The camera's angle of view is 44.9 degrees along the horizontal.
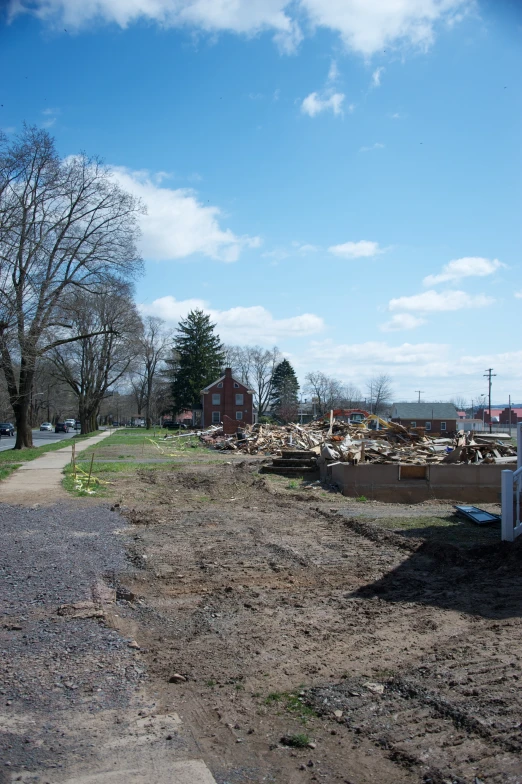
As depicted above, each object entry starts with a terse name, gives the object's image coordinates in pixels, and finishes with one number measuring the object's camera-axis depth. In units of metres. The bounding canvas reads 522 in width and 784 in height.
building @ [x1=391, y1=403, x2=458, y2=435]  86.81
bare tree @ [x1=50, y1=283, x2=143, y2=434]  36.00
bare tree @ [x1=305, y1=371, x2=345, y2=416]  106.81
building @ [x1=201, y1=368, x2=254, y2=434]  74.81
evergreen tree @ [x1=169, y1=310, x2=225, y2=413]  81.50
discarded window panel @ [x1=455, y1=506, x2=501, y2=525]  12.94
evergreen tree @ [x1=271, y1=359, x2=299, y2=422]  100.38
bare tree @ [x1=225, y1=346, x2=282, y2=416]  110.56
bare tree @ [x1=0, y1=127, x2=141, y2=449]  26.30
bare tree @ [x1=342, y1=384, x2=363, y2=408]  104.82
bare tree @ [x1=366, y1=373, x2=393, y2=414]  116.88
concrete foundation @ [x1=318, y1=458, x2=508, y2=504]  17.98
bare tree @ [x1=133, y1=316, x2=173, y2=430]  86.69
